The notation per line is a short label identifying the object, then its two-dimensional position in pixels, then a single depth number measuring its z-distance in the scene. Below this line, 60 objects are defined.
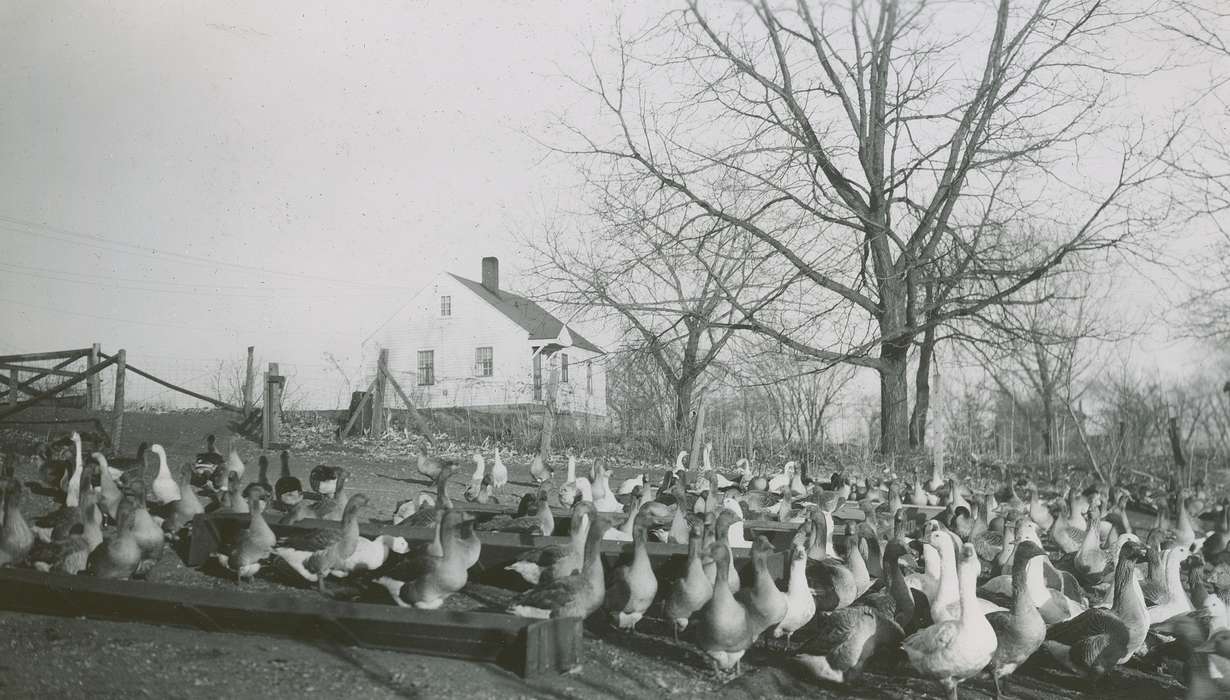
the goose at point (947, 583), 7.93
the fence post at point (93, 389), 17.94
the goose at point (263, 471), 15.82
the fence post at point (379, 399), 23.14
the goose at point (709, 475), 18.11
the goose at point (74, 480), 12.23
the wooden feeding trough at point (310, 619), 6.98
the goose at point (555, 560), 9.41
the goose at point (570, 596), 8.26
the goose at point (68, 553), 9.41
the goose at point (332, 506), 12.51
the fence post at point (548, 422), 22.85
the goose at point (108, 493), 11.75
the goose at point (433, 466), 17.55
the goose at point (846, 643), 7.61
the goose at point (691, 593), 8.58
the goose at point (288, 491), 13.76
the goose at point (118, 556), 9.20
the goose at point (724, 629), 7.62
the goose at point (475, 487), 16.52
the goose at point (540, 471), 19.19
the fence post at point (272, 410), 19.94
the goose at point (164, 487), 13.40
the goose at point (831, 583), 9.44
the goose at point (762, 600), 8.03
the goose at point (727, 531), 9.03
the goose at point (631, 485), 17.22
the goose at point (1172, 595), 9.20
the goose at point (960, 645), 7.06
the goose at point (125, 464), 14.34
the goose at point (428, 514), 11.27
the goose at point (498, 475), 18.50
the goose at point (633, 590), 8.73
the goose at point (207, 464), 15.71
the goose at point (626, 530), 11.30
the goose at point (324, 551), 9.73
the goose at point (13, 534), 9.57
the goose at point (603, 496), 15.01
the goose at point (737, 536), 11.21
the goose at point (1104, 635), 7.71
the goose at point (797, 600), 8.74
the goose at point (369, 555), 9.88
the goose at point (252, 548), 9.86
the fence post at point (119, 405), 17.11
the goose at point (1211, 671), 6.93
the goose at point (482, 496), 16.30
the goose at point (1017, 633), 7.36
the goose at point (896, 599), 8.33
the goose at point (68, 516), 10.30
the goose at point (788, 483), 18.43
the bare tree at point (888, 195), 19.27
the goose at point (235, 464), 15.88
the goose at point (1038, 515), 16.42
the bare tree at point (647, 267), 18.91
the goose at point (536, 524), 11.50
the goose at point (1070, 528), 14.18
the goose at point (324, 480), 15.27
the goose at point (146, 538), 9.77
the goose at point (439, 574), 8.92
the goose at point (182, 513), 11.40
